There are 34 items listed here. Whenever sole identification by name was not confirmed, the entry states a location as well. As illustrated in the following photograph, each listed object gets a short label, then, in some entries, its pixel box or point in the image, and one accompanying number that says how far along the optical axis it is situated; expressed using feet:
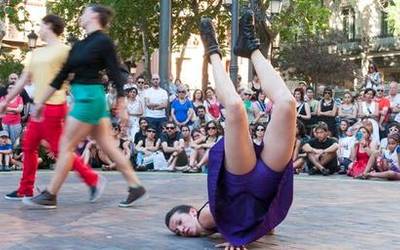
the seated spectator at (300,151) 47.85
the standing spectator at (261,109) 52.85
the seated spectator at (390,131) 46.92
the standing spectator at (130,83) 55.26
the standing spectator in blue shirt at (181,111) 53.52
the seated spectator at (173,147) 49.52
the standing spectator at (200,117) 53.26
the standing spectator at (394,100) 52.21
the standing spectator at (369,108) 51.37
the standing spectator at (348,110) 52.42
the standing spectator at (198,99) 55.29
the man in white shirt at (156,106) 52.75
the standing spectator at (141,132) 50.75
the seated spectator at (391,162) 43.93
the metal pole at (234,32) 65.82
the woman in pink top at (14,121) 49.47
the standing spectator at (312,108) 52.03
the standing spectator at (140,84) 55.38
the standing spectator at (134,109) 52.65
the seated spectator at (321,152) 47.24
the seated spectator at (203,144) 48.14
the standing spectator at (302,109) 51.96
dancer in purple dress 17.78
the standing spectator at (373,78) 65.04
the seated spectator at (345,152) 48.39
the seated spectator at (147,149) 49.39
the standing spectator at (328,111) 52.01
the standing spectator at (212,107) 54.19
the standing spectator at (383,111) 51.13
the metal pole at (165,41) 56.08
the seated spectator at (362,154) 45.55
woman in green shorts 23.94
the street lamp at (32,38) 93.30
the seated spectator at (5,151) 47.55
